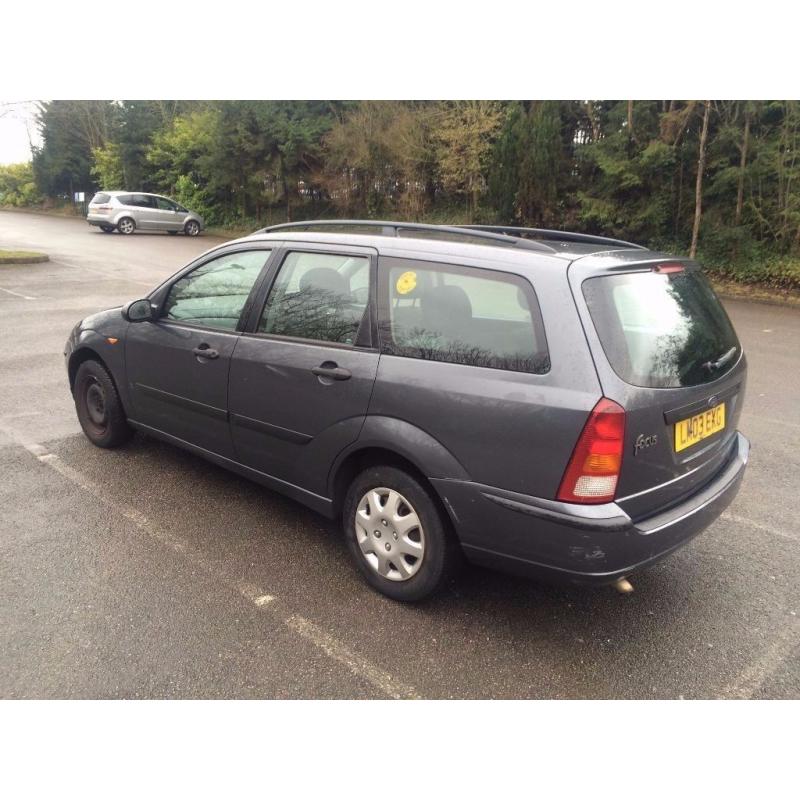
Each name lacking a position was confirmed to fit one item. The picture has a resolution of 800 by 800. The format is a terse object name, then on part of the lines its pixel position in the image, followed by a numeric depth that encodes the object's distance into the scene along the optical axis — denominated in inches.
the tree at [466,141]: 687.1
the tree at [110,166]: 1446.9
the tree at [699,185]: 525.0
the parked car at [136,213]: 995.9
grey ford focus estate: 98.3
